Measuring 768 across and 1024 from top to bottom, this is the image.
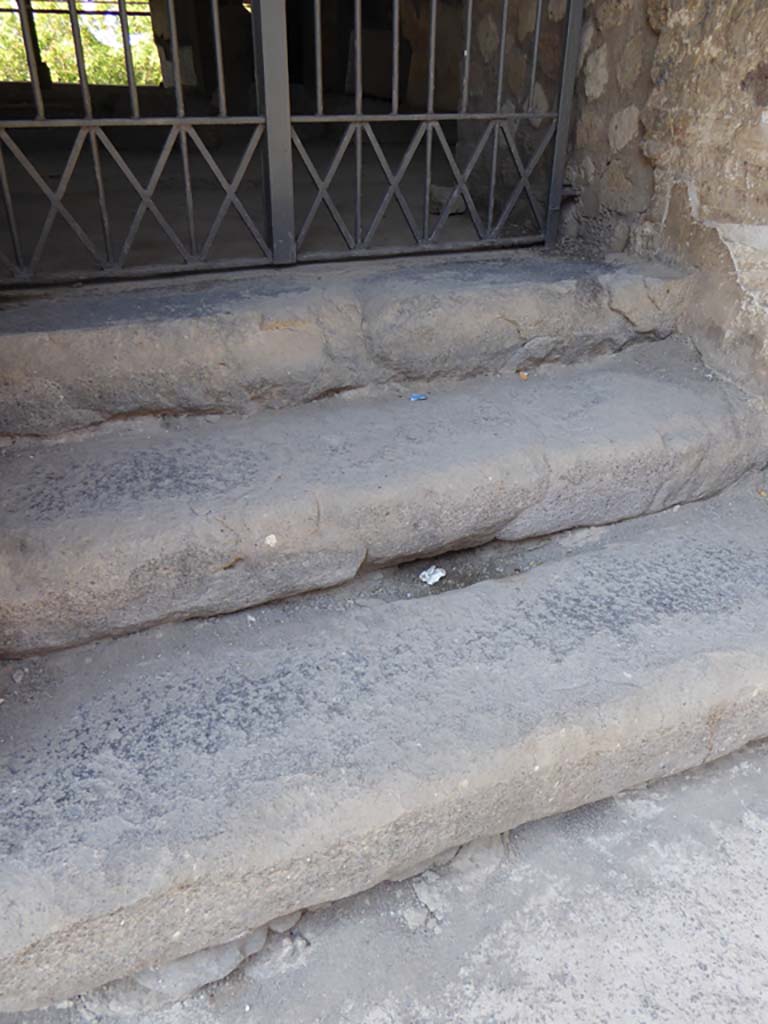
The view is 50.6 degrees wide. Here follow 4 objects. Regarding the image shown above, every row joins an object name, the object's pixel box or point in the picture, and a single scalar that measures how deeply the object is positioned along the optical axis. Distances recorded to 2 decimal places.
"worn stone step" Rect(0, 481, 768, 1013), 1.33
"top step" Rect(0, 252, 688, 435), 2.08
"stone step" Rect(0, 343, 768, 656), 1.75
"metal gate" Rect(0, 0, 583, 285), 2.39
